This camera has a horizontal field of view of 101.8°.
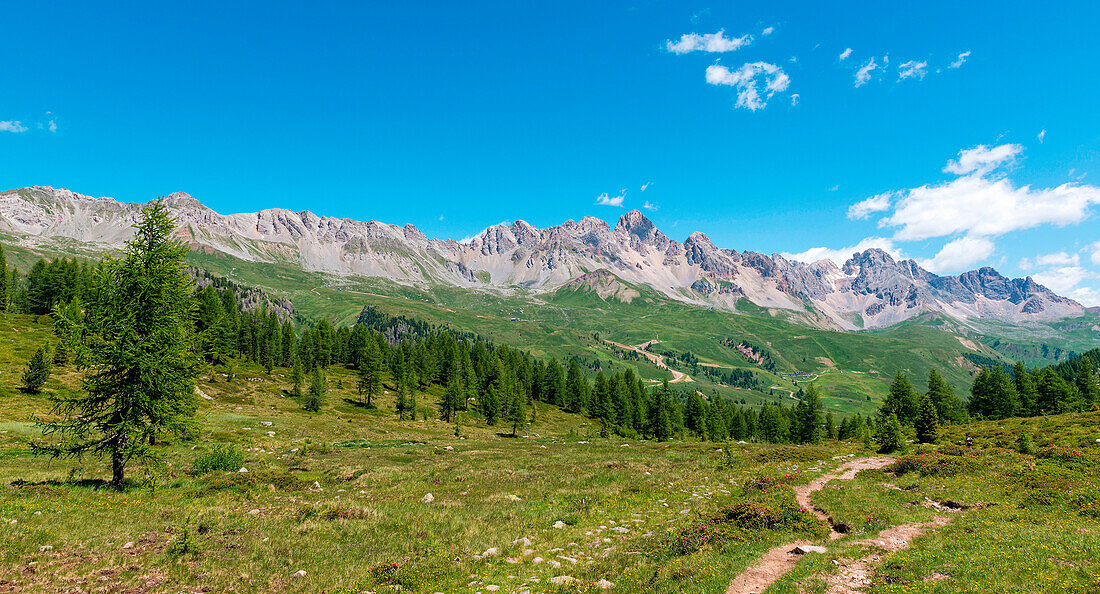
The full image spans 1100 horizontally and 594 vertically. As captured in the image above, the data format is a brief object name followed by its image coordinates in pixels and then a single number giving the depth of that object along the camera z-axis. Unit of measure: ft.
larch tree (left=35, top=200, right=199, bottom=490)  69.72
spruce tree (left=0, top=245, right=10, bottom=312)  327.47
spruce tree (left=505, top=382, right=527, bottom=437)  300.40
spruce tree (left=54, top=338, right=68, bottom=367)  228.53
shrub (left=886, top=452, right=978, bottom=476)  91.91
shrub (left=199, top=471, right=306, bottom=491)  80.69
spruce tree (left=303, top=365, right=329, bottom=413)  267.59
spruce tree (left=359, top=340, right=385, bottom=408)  334.03
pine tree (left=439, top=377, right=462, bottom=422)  325.62
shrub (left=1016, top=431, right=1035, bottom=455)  106.21
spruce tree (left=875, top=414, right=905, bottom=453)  140.97
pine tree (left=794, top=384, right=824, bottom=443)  339.77
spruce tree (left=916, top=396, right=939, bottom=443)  168.76
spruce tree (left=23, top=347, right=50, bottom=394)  184.65
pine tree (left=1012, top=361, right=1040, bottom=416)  308.60
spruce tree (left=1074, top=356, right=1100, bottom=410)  302.66
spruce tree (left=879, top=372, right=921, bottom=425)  293.90
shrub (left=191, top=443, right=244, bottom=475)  95.09
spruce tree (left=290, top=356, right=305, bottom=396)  307.87
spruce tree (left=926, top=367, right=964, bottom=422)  311.27
